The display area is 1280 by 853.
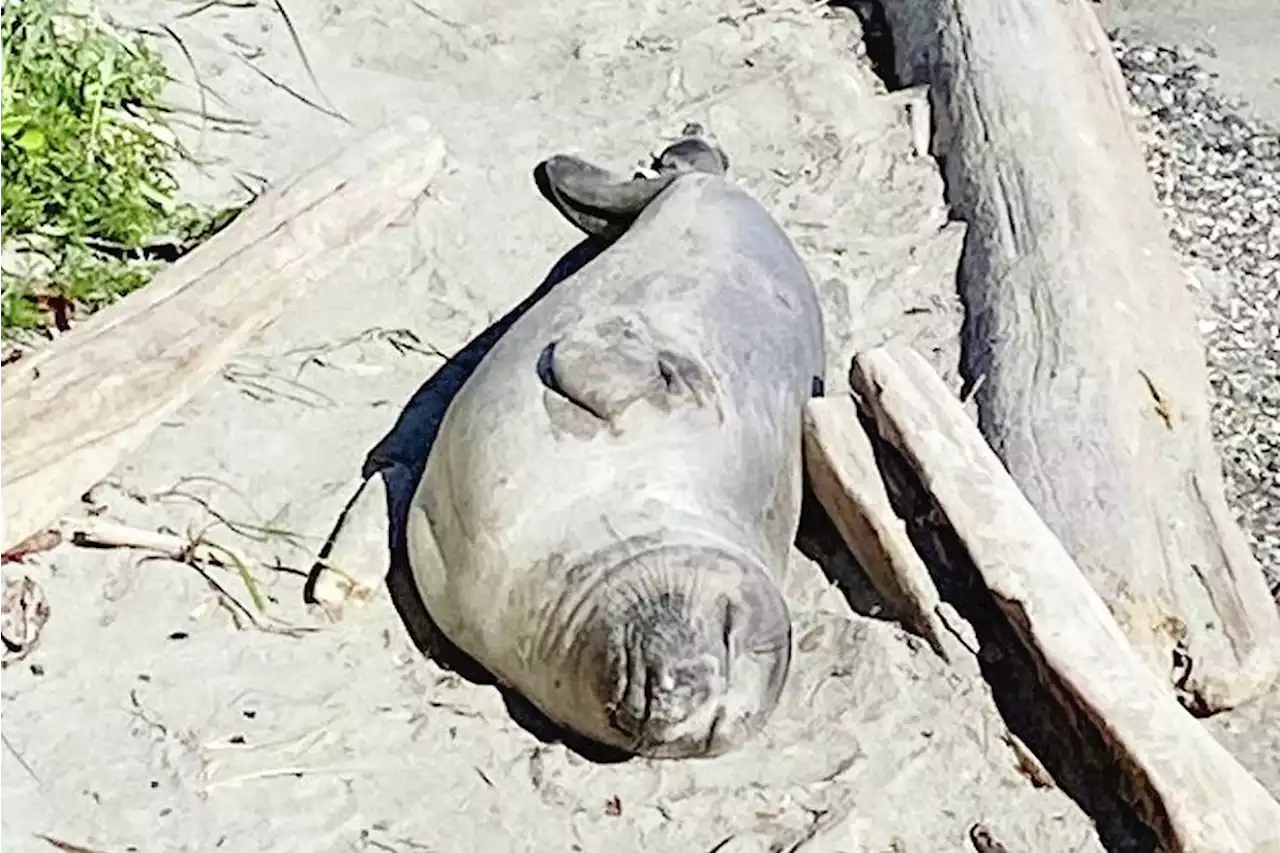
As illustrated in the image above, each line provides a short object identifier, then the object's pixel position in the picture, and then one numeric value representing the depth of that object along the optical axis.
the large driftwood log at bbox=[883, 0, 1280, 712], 7.84
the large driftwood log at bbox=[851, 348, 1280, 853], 6.78
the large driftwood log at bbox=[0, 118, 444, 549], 8.04
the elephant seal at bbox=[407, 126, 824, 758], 6.92
